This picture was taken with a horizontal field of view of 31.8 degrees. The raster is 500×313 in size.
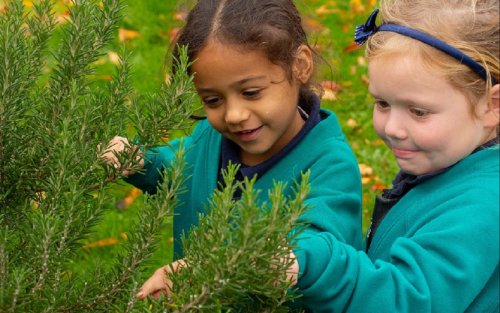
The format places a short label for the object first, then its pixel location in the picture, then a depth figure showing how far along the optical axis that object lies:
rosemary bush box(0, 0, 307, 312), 1.68
